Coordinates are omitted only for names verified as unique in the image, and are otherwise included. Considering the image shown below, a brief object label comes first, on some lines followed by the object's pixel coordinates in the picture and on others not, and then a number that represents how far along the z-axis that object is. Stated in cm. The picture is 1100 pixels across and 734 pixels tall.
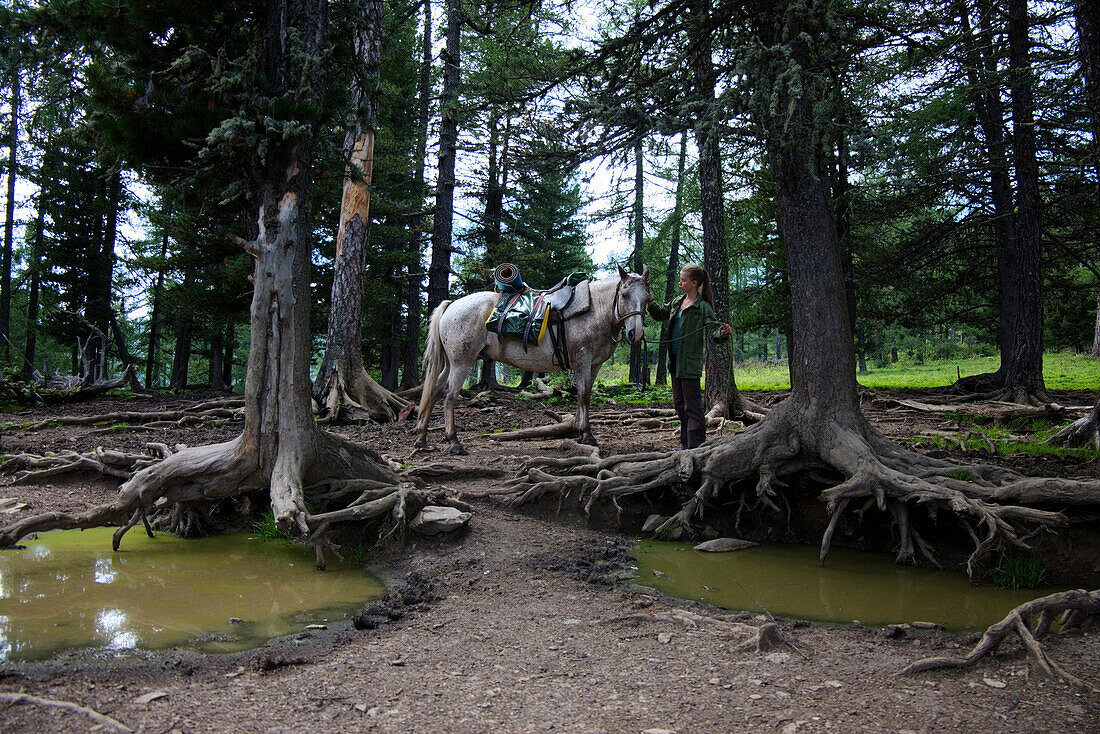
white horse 892
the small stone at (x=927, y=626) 366
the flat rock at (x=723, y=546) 552
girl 723
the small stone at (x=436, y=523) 542
